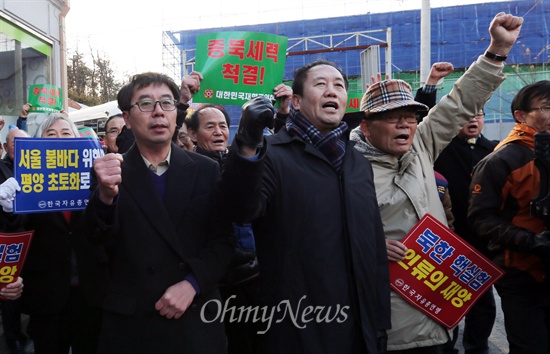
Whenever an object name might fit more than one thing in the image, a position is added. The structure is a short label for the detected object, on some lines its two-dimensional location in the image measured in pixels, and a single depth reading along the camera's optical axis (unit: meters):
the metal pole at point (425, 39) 11.15
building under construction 27.61
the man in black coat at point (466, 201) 4.24
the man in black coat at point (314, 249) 2.17
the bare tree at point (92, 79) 29.95
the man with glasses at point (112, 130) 4.84
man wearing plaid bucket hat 2.68
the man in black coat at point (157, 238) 2.10
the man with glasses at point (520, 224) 2.94
